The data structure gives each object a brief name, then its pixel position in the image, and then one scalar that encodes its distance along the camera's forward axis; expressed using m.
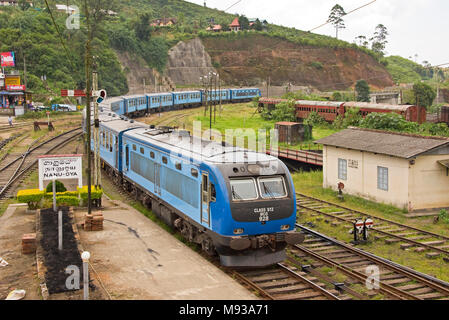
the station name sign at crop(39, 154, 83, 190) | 18.45
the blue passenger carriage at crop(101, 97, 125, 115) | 41.62
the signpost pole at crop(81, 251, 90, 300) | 10.19
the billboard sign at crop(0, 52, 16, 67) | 64.25
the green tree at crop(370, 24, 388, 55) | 168.23
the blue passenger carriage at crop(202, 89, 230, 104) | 79.51
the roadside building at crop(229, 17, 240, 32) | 146.00
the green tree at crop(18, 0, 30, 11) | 107.94
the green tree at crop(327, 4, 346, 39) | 152.62
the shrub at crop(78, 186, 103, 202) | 20.84
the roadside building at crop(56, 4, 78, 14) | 102.85
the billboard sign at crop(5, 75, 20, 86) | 60.75
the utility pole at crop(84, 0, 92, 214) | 18.11
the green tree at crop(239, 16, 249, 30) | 146.25
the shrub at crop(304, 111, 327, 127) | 53.91
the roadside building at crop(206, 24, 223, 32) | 142.26
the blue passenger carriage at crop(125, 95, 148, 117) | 54.28
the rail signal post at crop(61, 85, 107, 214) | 18.39
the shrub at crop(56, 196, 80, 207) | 20.49
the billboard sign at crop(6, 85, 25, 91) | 59.28
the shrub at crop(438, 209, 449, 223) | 19.99
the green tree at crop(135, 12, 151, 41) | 109.75
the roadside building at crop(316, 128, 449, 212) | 21.00
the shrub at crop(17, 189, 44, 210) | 19.93
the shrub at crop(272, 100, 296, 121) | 57.97
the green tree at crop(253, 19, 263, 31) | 147.38
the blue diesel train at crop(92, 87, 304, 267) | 12.86
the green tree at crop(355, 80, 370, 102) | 95.99
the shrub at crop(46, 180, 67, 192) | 20.67
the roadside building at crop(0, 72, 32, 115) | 58.28
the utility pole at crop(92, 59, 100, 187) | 21.46
